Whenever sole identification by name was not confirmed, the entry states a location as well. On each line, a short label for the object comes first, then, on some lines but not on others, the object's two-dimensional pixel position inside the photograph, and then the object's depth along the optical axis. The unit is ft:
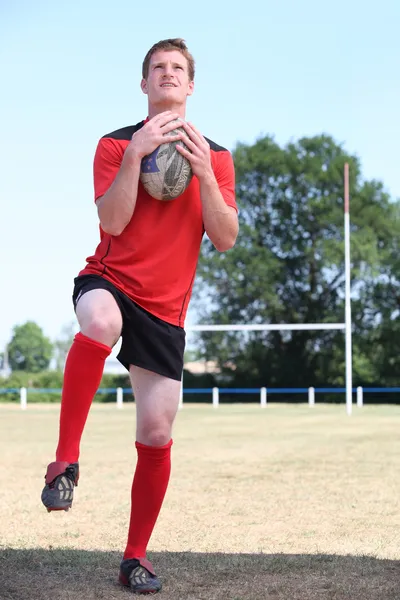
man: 11.16
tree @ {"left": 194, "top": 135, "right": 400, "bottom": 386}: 135.33
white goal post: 77.71
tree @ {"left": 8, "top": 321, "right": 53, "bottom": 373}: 313.94
